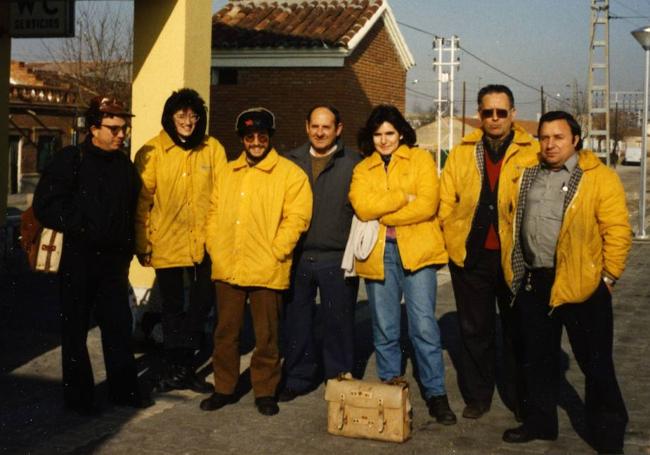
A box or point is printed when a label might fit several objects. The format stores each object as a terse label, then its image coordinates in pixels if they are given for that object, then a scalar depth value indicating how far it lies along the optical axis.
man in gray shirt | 5.20
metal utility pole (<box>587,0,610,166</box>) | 34.34
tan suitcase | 5.47
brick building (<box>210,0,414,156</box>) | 18.80
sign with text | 8.39
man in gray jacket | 6.38
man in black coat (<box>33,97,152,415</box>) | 5.79
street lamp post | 20.66
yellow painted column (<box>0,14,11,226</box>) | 10.63
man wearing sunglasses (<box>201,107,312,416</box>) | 6.07
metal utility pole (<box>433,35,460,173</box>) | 47.06
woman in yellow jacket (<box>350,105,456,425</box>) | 5.91
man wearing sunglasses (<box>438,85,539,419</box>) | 5.79
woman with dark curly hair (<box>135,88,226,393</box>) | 6.39
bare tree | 32.91
